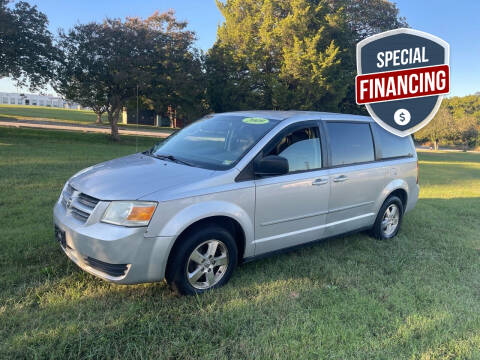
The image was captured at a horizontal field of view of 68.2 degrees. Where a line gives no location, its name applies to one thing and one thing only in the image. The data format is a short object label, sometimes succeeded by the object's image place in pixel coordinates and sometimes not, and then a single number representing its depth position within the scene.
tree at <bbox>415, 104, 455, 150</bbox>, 43.11
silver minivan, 2.95
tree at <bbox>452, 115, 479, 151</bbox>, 44.78
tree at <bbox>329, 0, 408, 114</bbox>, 26.27
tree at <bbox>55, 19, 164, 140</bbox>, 20.86
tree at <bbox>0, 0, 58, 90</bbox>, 17.78
